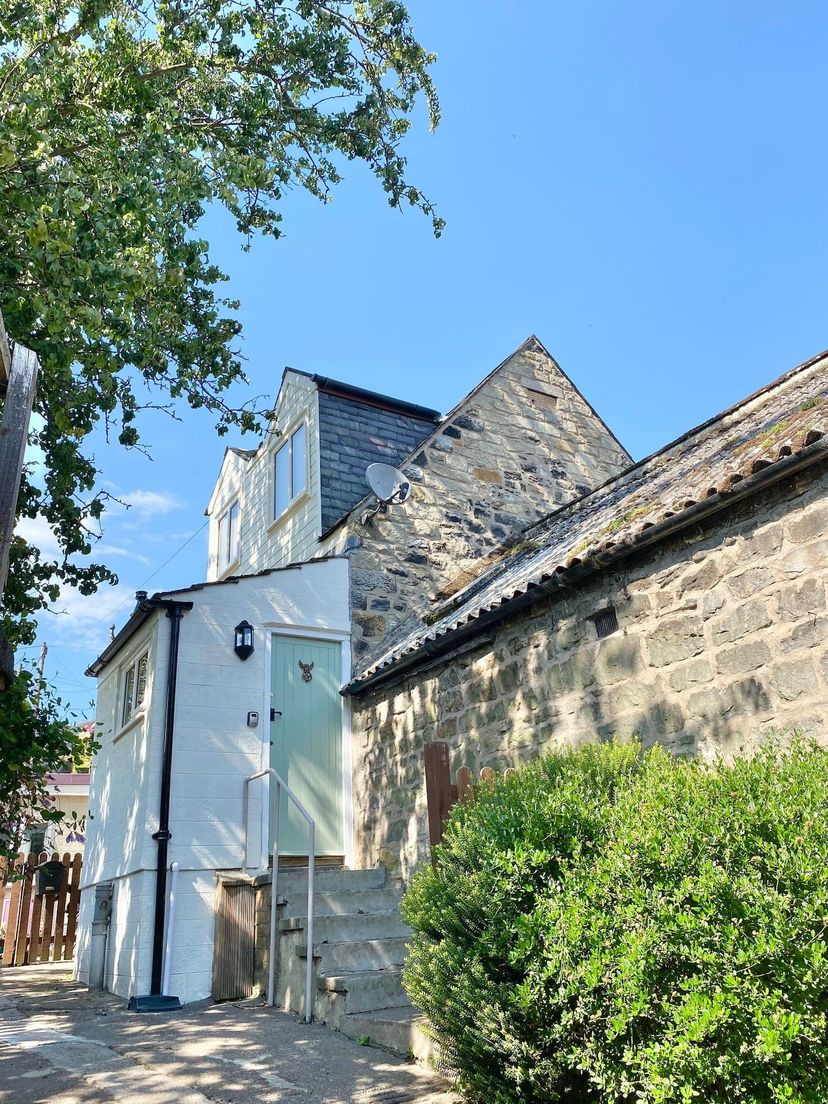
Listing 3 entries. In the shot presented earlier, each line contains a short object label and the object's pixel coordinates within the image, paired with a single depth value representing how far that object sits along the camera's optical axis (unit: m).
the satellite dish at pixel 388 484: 10.17
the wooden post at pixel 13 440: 2.62
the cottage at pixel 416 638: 4.93
